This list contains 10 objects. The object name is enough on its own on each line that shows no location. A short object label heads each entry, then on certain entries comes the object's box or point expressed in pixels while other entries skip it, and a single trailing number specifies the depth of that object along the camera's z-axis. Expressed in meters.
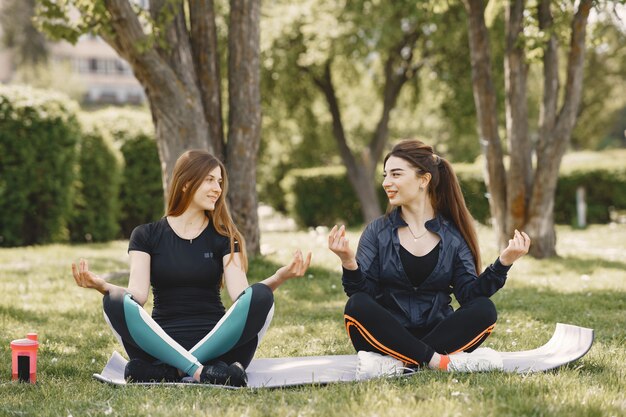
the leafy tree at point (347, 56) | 16.36
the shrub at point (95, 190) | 13.66
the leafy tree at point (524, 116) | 9.39
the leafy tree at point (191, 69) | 7.67
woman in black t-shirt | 4.09
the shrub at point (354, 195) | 17.80
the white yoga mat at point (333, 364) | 4.18
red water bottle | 4.18
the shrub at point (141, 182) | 14.88
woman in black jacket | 4.24
